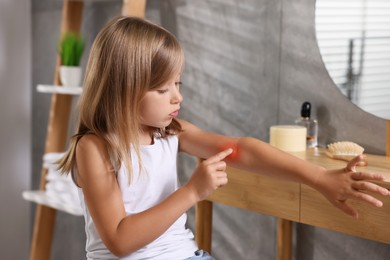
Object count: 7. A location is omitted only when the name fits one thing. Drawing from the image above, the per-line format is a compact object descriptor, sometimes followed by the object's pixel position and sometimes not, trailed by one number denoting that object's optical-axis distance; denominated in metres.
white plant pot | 2.83
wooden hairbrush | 1.92
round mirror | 2.03
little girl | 1.42
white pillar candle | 2.05
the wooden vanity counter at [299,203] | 1.65
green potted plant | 2.83
